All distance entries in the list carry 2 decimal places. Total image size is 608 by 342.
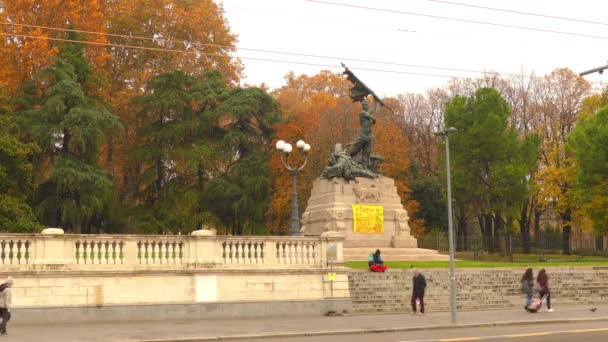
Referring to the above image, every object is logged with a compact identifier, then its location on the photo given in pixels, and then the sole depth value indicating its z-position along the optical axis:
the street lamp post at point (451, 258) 23.77
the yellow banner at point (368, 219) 38.16
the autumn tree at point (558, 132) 59.03
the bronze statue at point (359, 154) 39.19
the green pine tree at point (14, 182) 34.47
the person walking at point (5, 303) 19.83
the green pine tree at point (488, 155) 55.94
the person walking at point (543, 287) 28.59
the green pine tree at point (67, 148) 41.97
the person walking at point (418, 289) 27.36
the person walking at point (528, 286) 28.38
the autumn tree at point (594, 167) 51.84
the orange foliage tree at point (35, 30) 45.12
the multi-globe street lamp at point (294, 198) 28.42
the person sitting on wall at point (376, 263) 31.30
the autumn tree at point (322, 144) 52.75
